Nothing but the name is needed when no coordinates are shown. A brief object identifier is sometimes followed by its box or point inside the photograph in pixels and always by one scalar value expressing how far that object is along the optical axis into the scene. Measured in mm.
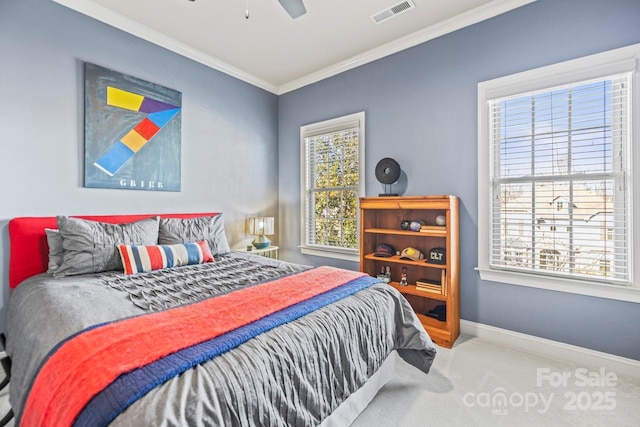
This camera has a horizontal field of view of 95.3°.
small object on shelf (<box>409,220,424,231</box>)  2787
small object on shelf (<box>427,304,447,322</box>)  2707
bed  888
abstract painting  2566
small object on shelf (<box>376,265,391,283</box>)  3132
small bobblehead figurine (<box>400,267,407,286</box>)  3008
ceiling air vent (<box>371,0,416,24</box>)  2527
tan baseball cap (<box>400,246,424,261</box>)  2861
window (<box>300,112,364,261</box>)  3547
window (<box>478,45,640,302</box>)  2080
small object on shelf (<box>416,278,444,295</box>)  2678
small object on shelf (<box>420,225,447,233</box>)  2639
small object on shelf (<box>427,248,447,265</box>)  2675
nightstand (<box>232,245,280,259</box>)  3607
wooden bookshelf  2555
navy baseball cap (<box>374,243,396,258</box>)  3066
